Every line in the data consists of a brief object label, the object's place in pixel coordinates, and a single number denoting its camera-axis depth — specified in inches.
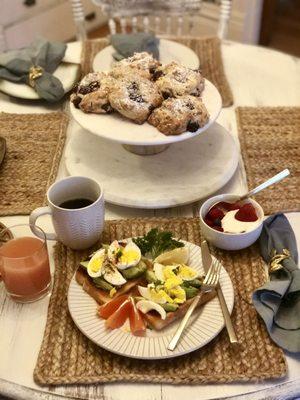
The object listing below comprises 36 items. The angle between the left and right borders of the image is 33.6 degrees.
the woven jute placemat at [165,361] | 28.8
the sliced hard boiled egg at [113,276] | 31.8
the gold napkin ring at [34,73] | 53.5
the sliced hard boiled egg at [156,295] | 30.8
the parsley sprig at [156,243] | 34.5
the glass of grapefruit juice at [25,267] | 32.1
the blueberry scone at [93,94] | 41.0
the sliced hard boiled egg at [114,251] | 32.7
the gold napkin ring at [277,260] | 34.5
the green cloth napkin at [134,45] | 57.4
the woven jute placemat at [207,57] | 57.2
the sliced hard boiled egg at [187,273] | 32.3
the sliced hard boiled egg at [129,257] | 32.3
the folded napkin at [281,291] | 31.1
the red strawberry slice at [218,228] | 36.3
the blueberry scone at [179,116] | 38.5
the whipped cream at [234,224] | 36.0
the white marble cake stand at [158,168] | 41.2
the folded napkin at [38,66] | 53.2
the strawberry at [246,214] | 36.6
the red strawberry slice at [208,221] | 37.0
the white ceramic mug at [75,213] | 34.5
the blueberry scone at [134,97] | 39.3
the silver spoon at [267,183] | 38.0
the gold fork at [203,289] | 29.7
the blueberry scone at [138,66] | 43.1
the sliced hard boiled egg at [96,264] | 32.3
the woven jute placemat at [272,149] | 42.1
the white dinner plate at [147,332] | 29.2
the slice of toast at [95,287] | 31.7
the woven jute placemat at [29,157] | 42.2
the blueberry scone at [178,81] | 41.4
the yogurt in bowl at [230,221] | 35.6
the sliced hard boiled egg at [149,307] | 30.4
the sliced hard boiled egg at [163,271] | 32.0
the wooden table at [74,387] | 28.4
